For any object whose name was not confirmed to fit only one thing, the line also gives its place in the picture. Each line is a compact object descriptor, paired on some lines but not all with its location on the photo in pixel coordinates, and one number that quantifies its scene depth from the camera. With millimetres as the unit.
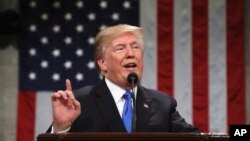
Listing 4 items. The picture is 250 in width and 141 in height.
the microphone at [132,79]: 4777
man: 4996
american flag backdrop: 9383
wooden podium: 3408
